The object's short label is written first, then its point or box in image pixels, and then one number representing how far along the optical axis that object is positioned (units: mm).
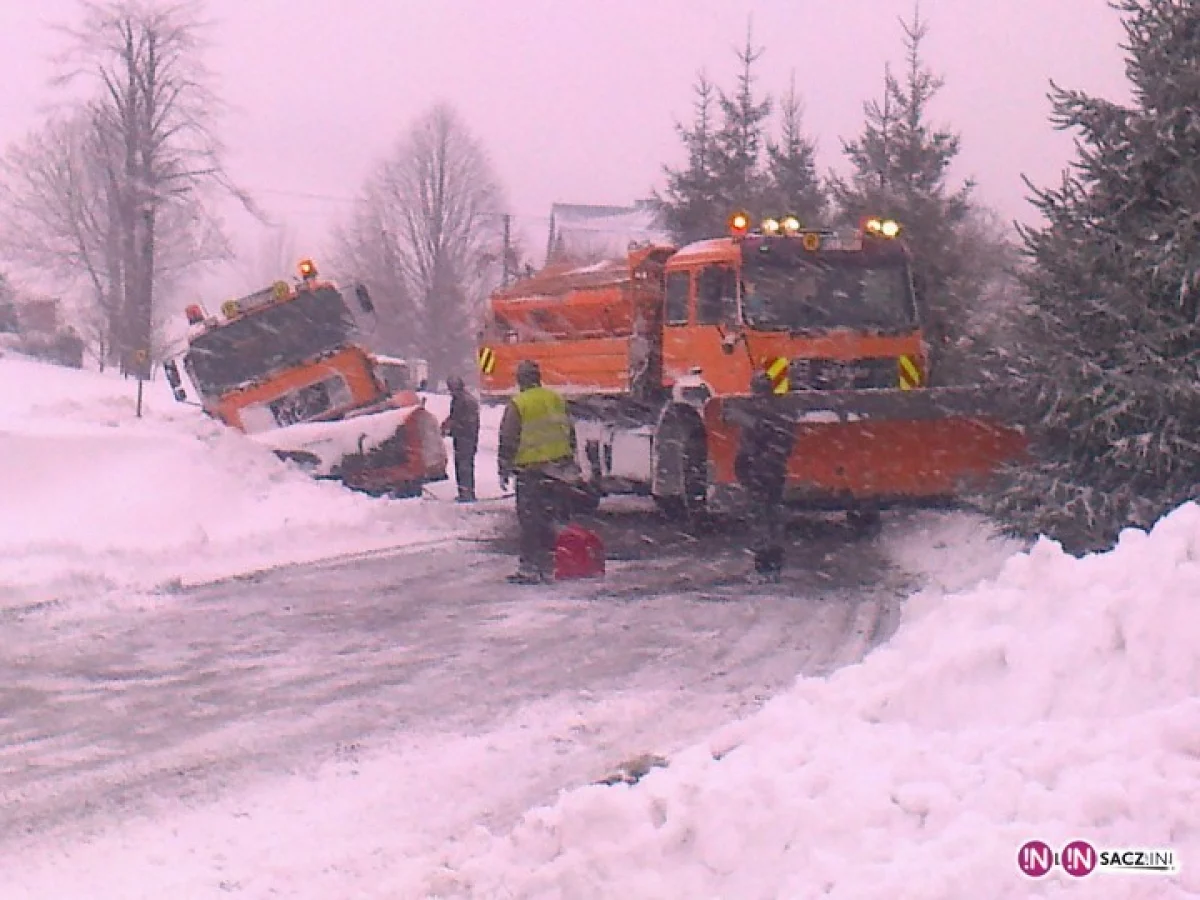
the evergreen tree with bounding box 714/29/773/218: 29625
